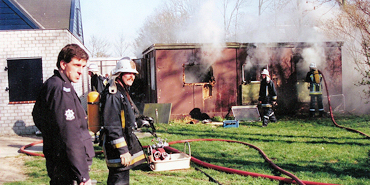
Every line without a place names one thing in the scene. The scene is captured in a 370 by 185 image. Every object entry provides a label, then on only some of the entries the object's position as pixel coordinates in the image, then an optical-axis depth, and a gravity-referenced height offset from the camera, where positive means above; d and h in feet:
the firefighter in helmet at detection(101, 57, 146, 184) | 10.66 -1.06
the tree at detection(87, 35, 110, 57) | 170.60 +26.59
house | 33.37 +3.32
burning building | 40.45 +2.91
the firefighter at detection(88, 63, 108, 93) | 24.85 +1.47
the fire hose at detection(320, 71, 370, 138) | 25.91 -3.46
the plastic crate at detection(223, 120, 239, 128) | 34.15 -3.12
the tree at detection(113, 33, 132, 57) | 190.39 +30.51
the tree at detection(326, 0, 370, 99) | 36.35 +9.20
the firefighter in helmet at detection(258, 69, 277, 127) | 35.24 -0.02
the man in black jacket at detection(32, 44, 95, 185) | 7.86 -0.70
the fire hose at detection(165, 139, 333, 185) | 14.12 -4.00
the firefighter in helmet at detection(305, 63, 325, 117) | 39.06 +0.70
